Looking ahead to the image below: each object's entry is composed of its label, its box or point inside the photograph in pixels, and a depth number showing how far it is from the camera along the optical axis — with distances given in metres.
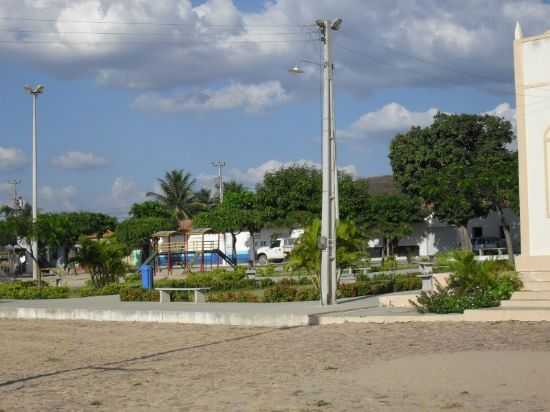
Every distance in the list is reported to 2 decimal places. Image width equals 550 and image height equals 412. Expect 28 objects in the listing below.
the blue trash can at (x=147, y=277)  31.20
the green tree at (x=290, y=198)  62.38
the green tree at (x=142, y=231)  75.44
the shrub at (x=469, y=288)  18.86
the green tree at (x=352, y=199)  61.69
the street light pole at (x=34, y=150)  44.57
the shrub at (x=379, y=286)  25.34
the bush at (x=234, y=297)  24.83
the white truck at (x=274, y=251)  64.75
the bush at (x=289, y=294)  24.42
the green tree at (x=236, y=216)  63.84
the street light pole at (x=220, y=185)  90.16
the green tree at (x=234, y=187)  78.75
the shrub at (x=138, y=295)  26.58
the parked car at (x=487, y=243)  58.81
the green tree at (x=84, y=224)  74.38
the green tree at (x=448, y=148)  60.09
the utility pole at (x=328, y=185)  21.62
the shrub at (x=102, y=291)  31.70
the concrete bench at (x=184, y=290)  25.23
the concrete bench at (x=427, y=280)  23.62
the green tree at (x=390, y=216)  61.75
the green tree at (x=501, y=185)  38.62
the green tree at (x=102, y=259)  33.69
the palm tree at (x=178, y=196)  82.94
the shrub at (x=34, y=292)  31.41
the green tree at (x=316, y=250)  23.73
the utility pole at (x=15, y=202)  89.31
